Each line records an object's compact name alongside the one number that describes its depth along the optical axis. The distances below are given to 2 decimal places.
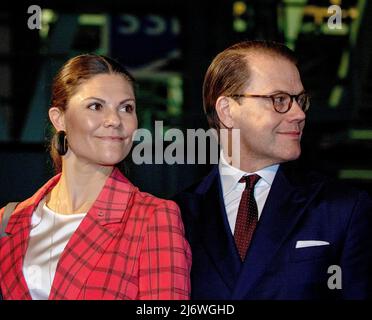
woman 2.20
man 2.28
